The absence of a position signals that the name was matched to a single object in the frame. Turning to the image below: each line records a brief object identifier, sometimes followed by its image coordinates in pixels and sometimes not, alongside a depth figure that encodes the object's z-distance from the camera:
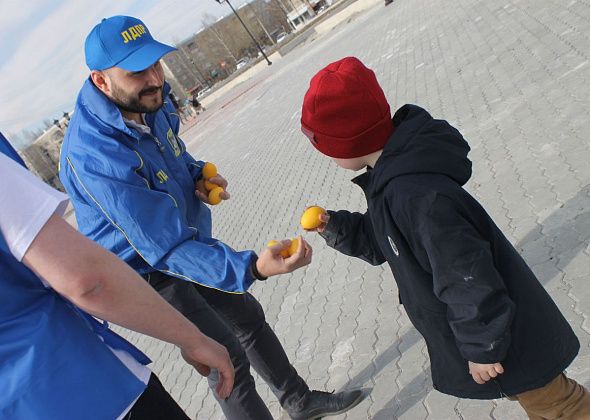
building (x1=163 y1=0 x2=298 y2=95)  77.96
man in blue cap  2.09
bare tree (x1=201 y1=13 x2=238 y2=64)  75.50
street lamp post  34.16
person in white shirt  1.23
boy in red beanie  1.59
